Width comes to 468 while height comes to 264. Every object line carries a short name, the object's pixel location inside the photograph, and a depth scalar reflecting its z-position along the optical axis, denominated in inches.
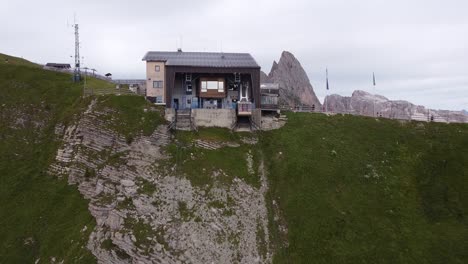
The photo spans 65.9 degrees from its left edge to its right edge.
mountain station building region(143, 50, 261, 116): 2672.2
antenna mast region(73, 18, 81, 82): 3047.7
